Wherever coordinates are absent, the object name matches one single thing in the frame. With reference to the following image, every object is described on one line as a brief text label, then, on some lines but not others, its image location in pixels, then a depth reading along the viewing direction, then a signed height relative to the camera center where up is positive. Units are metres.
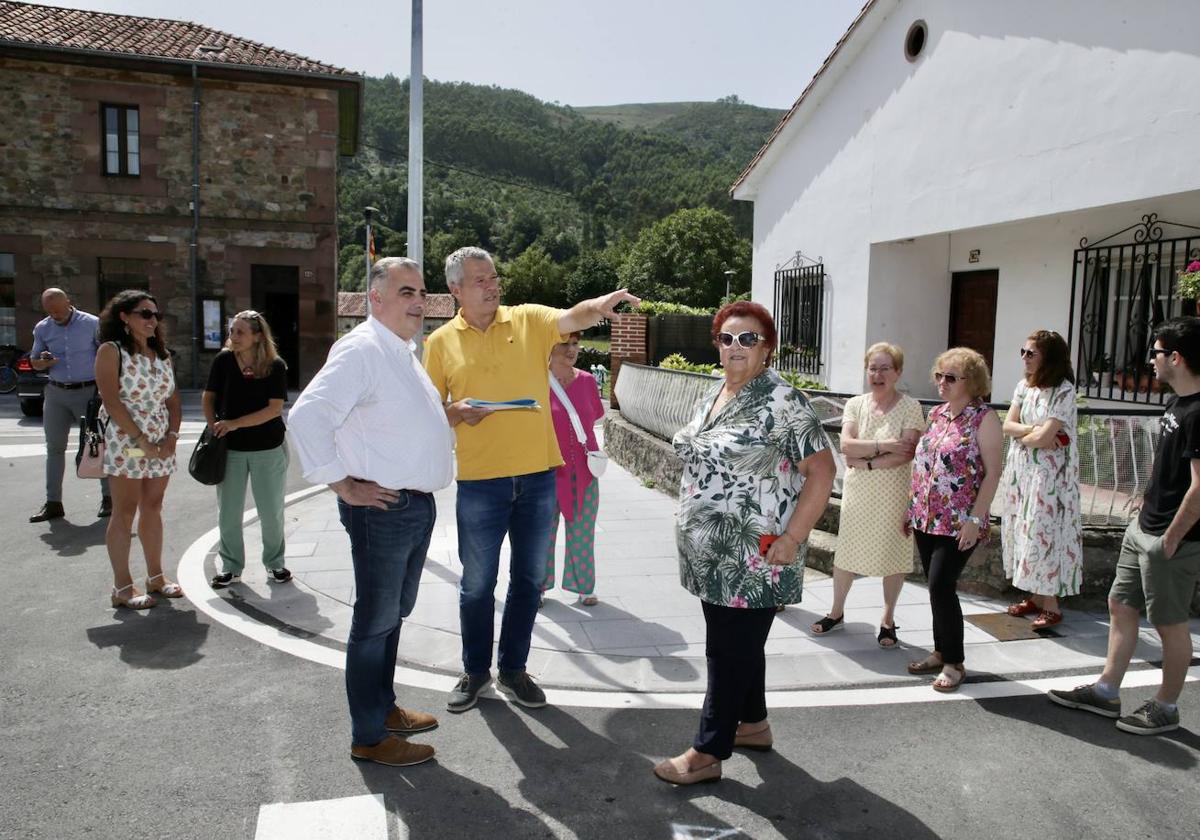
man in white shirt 3.07 -0.43
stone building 20.78 +4.19
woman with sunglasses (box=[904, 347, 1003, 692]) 4.14 -0.66
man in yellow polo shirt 3.78 -0.45
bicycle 19.39 -0.69
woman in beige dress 4.61 -0.68
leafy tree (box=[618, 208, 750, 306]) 74.44 +8.59
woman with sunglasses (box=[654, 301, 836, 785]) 3.07 -0.57
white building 7.82 +2.04
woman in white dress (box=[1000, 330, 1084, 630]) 4.77 -0.73
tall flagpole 8.98 +2.18
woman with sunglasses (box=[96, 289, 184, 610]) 5.16 -0.57
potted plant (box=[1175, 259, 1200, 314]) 7.04 +0.71
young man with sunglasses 3.56 -0.83
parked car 15.02 -0.86
